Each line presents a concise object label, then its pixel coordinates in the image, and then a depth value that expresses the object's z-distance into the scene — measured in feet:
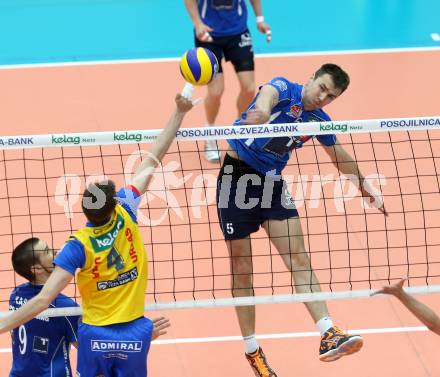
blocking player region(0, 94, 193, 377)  39.42
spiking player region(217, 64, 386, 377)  49.60
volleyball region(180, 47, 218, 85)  47.91
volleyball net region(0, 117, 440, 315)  62.59
